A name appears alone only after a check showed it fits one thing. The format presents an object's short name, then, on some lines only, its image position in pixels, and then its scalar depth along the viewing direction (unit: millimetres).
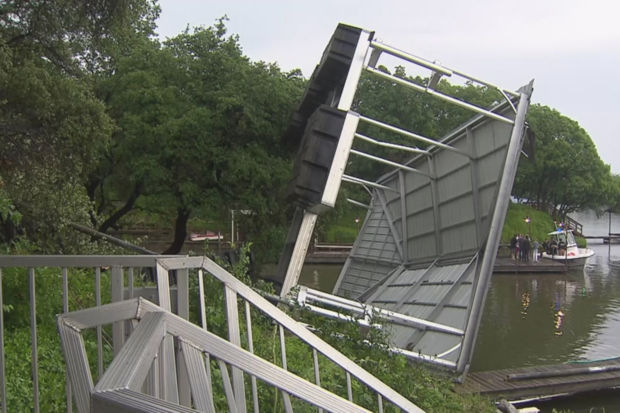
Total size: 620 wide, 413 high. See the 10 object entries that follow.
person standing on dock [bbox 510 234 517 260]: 39250
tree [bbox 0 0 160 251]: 11664
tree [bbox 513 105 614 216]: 50250
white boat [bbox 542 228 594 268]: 35656
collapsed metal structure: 11141
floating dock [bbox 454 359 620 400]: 10648
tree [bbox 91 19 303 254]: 18344
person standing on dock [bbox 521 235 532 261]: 37938
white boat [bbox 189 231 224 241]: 40641
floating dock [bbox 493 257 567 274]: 34531
